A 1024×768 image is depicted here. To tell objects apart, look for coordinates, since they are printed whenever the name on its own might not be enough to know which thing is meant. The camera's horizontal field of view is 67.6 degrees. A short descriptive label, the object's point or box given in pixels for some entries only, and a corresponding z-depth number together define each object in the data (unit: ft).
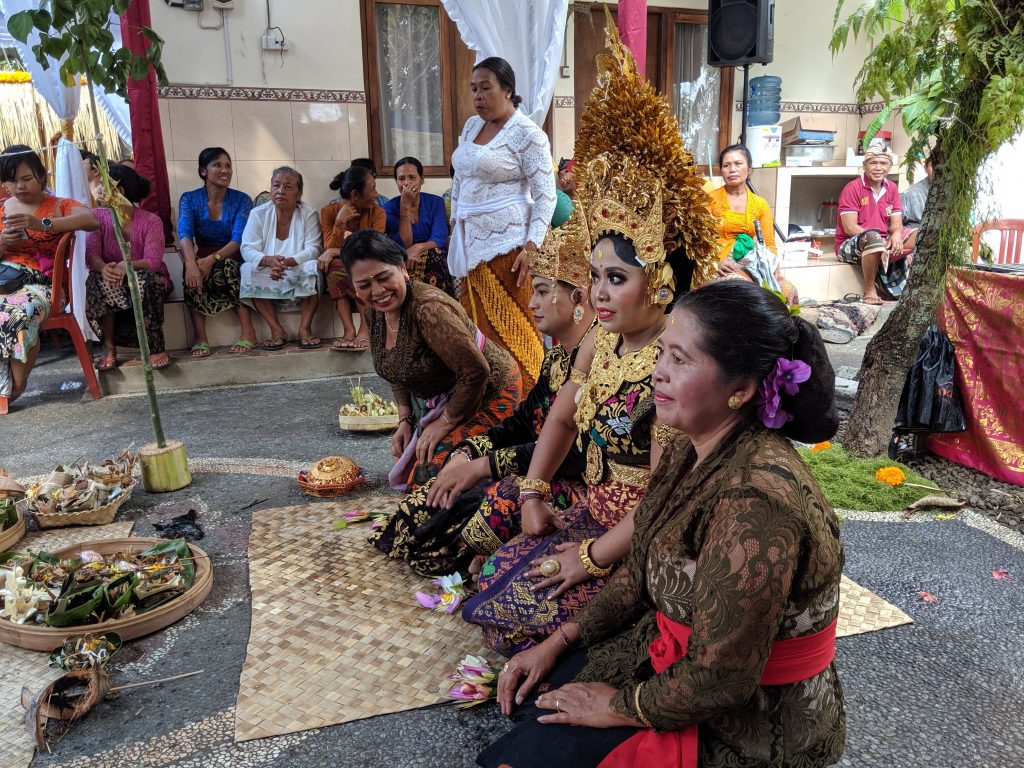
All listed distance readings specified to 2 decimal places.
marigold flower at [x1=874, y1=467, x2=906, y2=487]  11.39
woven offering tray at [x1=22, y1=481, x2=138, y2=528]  10.36
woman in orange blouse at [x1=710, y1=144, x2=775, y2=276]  18.88
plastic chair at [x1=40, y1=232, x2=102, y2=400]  17.02
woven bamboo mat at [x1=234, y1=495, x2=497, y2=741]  6.79
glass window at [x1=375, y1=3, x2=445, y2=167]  22.12
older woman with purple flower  4.17
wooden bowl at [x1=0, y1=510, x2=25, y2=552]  9.59
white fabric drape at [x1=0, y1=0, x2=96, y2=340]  17.24
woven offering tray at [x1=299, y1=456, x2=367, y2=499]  11.44
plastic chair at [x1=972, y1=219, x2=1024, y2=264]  15.71
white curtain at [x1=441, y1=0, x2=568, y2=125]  16.53
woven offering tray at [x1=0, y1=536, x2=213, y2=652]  7.54
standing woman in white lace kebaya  14.12
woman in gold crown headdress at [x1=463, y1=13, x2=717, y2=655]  6.34
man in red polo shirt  24.56
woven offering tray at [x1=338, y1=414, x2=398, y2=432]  14.44
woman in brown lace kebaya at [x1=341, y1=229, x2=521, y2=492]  9.71
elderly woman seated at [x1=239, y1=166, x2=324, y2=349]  19.24
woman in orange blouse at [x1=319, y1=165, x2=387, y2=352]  19.16
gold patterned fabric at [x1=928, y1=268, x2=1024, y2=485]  11.09
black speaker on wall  21.27
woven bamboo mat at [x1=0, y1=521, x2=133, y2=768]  6.31
